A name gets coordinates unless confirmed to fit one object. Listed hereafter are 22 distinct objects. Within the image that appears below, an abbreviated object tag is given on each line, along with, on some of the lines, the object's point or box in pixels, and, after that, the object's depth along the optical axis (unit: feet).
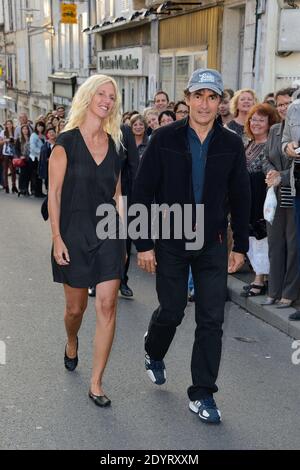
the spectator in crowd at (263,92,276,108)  24.88
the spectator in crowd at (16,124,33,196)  50.62
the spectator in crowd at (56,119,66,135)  46.34
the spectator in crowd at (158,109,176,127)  27.43
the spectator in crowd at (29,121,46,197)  49.60
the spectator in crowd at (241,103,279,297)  20.39
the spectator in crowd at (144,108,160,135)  28.55
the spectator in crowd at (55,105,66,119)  55.03
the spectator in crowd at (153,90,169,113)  30.96
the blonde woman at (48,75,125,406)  13.47
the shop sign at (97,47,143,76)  66.69
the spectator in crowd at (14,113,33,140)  52.44
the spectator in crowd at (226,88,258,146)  23.40
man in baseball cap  12.69
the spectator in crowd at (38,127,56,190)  46.55
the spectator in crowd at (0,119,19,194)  54.29
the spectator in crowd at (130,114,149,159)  24.85
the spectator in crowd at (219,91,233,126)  27.02
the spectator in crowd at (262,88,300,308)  18.97
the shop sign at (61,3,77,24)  79.41
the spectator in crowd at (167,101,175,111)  33.58
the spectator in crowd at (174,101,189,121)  28.84
